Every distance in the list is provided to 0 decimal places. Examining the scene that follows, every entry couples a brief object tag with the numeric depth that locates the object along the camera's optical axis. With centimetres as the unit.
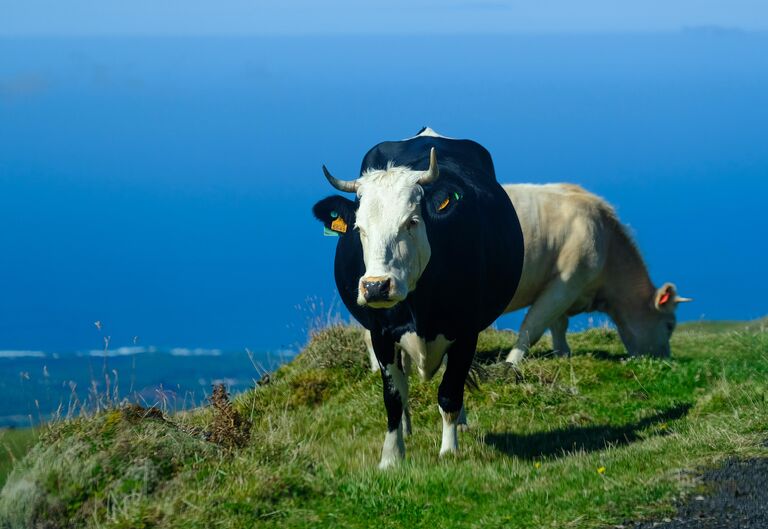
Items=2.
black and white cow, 1789
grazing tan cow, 2927
